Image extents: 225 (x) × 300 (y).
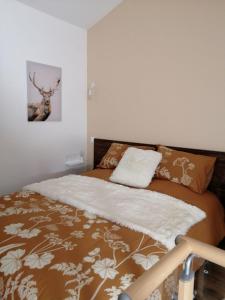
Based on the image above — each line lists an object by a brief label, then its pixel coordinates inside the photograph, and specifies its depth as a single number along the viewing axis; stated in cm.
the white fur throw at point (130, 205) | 148
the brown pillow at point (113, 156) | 271
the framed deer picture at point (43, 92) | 268
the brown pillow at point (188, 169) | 216
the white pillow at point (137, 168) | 224
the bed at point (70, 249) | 99
